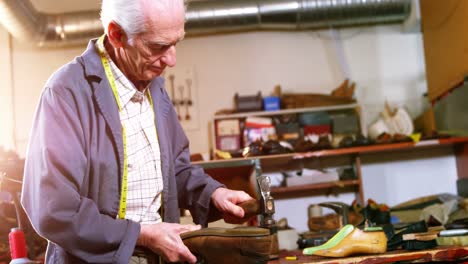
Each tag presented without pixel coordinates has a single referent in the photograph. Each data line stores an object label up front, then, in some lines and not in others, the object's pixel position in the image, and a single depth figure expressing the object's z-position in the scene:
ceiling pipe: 4.90
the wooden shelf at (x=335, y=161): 4.58
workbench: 1.82
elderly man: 1.28
